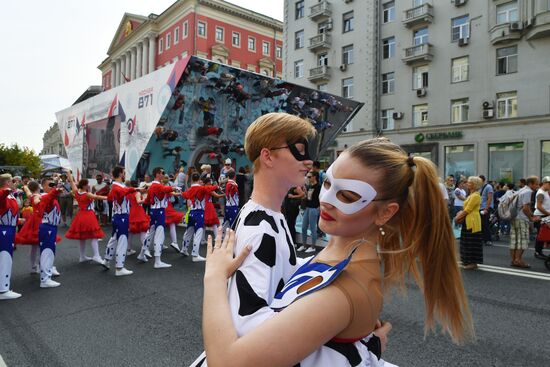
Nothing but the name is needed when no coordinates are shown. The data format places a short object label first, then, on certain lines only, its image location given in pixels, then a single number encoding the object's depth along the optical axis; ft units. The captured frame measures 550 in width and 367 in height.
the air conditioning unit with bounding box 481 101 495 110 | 80.02
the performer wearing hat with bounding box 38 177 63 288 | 21.35
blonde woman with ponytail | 3.50
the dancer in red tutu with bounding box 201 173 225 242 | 31.32
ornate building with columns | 148.36
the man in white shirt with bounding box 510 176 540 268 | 26.13
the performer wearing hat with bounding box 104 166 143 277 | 24.91
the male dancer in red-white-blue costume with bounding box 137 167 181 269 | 27.48
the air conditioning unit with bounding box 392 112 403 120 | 94.43
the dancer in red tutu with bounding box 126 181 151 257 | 29.50
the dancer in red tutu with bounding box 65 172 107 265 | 26.64
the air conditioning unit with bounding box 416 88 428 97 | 90.33
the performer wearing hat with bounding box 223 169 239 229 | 32.37
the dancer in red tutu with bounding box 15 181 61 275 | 22.44
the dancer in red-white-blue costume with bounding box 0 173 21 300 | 19.44
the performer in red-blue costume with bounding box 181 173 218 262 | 29.22
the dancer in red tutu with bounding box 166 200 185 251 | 32.35
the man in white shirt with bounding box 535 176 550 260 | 27.25
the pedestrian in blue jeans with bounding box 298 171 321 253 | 30.94
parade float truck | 45.50
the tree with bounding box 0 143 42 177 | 138.82
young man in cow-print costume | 4.17
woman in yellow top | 25.46
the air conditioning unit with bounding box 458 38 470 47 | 84.07
